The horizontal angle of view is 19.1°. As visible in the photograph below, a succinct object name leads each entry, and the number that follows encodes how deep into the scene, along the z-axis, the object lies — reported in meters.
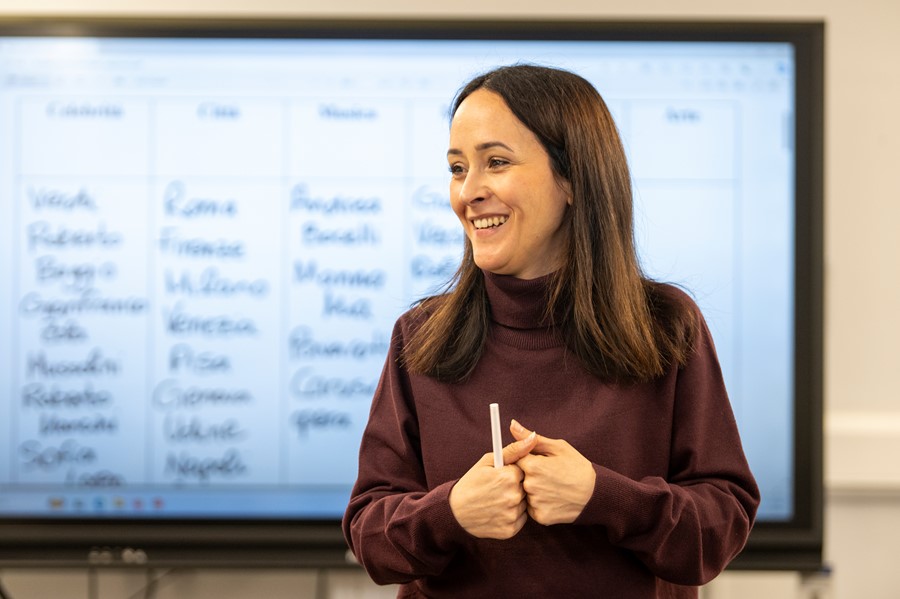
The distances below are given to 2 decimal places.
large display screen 3.64
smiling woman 2.62
